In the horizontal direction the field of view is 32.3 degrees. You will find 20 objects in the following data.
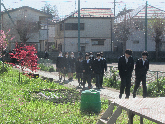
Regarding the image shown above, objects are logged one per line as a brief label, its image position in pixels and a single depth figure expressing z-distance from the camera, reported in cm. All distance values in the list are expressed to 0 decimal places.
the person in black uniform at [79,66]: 1375
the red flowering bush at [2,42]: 1904
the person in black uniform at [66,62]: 1603
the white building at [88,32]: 4156
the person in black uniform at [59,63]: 1619
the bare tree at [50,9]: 8778
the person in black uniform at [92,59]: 1369
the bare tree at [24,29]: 4009
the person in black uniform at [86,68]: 1323
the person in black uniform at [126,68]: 992
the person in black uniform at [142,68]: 999
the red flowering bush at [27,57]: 1438
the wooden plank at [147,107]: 438
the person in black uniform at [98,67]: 1355
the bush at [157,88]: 1114
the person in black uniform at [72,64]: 1609
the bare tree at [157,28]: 3841
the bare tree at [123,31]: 4125
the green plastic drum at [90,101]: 786
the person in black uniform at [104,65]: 1390
